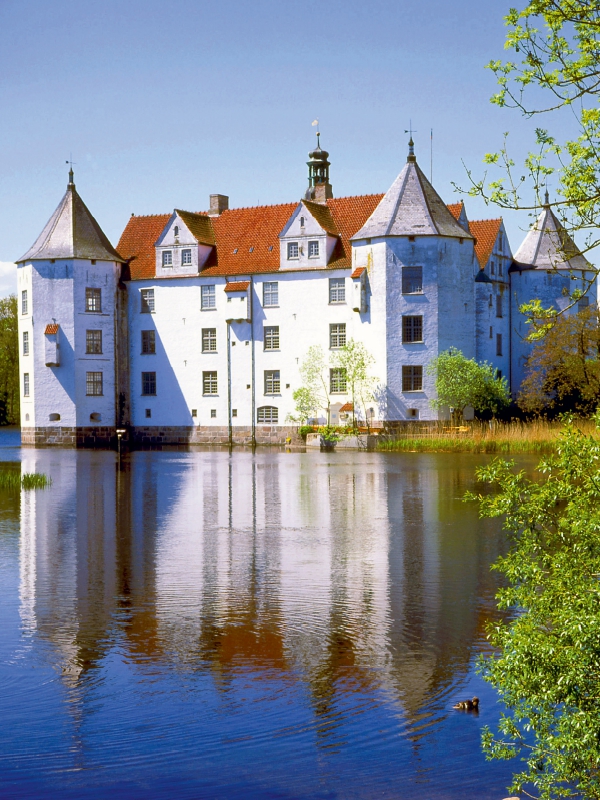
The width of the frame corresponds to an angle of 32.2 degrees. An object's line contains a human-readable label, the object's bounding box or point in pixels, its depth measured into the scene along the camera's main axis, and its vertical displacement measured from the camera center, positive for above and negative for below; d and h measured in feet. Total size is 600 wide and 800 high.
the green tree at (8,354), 302.04 +17.93
